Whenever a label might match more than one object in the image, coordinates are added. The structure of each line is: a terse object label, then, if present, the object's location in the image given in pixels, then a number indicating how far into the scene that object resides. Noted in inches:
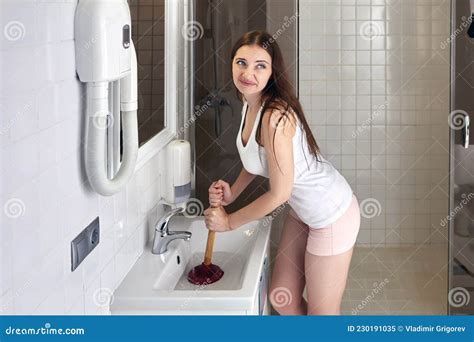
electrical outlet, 39.9
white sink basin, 47.4
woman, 59.2
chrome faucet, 59.3
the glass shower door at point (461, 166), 80.3
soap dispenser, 68.1
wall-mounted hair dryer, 38.9
